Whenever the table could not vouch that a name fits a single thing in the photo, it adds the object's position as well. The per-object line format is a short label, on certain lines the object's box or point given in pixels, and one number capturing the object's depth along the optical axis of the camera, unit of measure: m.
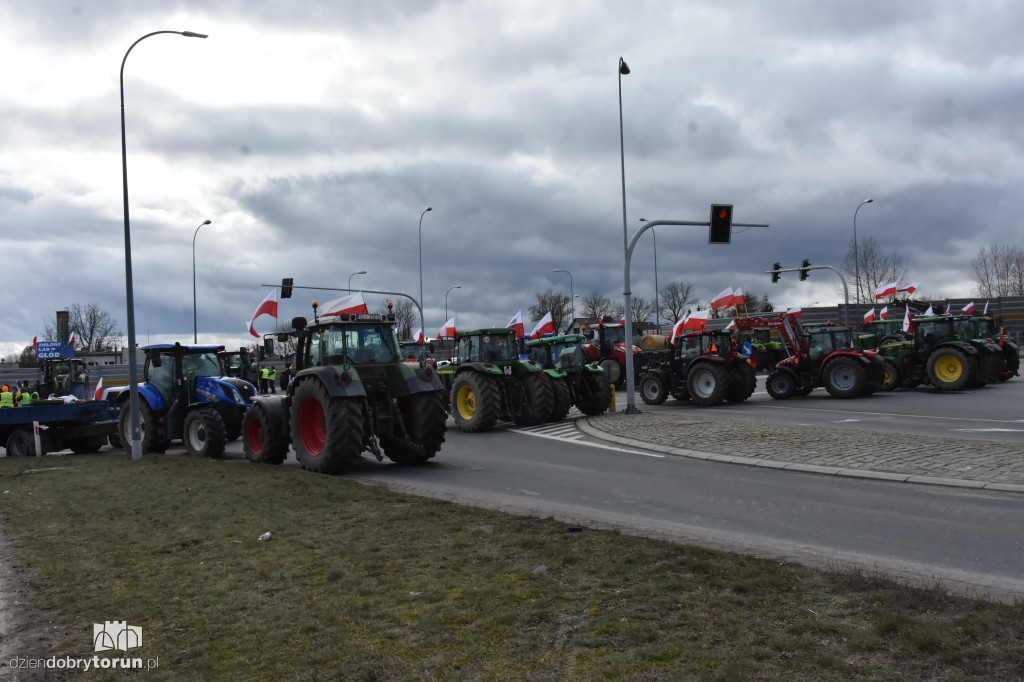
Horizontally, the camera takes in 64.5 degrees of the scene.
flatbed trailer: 18.33
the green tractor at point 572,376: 20.45
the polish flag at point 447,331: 34.09
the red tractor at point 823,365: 24.41
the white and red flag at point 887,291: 35.50
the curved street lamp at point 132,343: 15.36
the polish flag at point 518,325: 28.08
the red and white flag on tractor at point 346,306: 15.91
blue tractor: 16.56
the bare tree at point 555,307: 94.56
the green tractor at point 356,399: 12.88
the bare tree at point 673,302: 105.06
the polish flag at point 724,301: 28.05
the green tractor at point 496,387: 18.94
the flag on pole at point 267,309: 17.09
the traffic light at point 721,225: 20.56
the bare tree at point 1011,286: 73.75
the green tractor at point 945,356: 25.80
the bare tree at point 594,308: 104.54
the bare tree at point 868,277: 59.09
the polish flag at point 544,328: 28.09
